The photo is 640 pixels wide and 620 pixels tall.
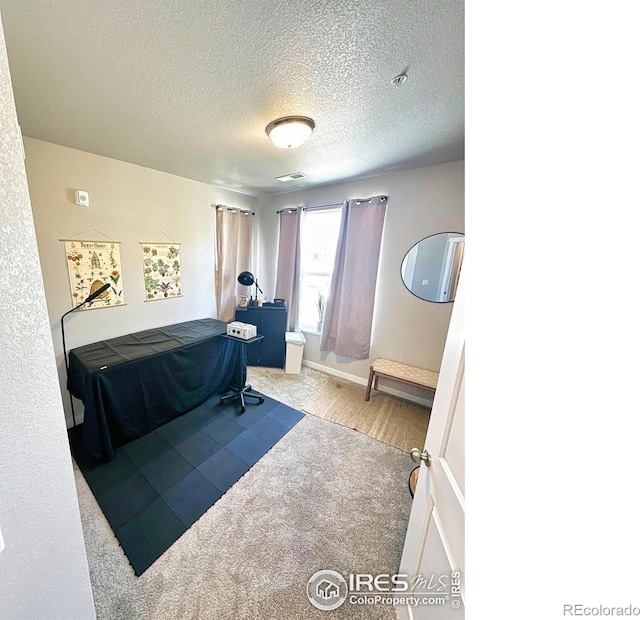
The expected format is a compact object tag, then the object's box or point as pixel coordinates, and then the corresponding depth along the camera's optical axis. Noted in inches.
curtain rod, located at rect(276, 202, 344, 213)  115.3
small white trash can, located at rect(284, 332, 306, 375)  127.3
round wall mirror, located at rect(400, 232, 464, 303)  92.3
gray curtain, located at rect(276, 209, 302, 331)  128.6
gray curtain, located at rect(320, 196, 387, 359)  106.7
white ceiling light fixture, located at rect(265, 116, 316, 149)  60.1
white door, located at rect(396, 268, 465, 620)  26.5
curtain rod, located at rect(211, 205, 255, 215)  118.0
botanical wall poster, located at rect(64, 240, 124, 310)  79.0
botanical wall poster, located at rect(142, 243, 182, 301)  97.6
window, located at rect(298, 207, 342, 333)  123.3
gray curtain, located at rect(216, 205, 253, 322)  121.6
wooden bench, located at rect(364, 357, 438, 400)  93.8
